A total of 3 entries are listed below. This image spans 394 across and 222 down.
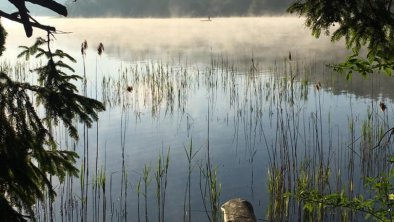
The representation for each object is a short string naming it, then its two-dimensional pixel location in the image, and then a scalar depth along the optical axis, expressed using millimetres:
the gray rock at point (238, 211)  5559
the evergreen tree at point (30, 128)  2727
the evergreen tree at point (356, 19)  3461
